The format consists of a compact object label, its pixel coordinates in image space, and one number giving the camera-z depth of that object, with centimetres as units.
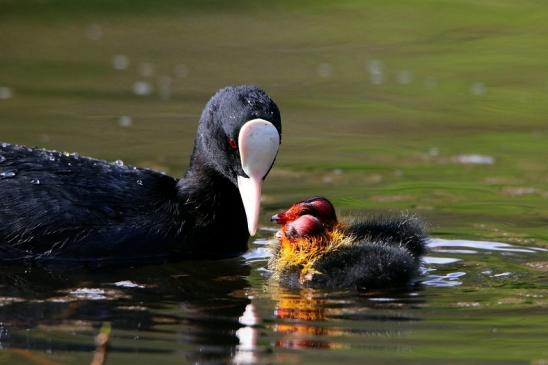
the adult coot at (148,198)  1282
